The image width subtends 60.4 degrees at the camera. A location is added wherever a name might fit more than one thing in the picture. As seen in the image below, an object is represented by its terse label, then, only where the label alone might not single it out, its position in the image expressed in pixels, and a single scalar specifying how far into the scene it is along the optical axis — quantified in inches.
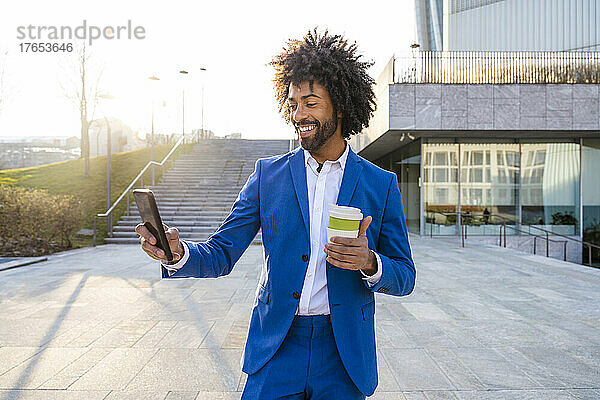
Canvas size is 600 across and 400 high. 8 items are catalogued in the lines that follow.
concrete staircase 668.7
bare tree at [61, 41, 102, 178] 933.8
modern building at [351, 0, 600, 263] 702.5
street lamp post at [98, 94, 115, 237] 642.2
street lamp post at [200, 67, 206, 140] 1524.9
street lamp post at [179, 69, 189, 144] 1097.1
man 72.6
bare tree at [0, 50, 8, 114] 901.8
